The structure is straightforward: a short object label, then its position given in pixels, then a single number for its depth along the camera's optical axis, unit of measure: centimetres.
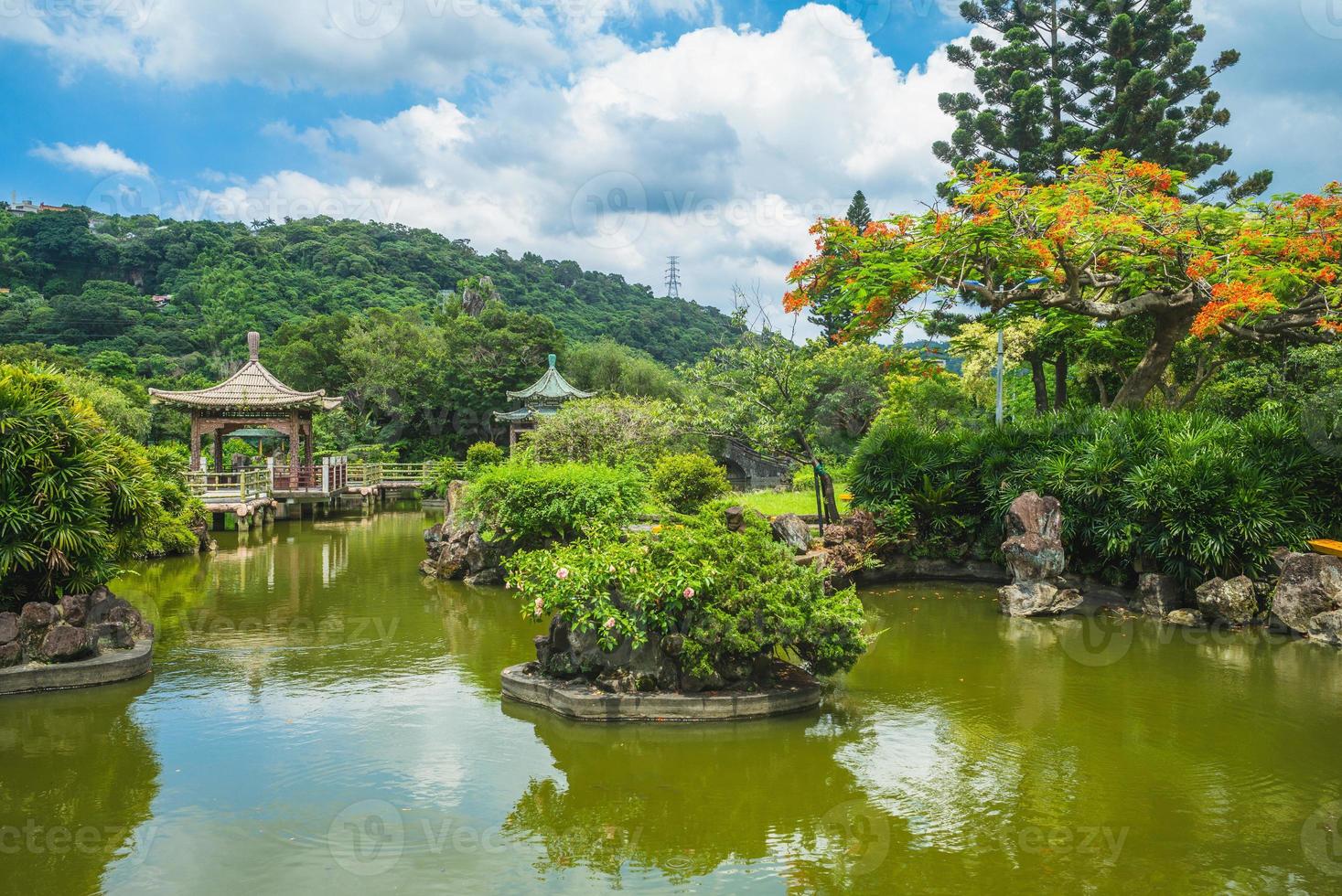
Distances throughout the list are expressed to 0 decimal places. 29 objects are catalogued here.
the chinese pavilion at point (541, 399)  2886
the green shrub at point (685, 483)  1469
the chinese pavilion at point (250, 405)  2173
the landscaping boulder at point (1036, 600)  995
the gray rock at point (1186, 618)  946
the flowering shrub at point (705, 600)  613
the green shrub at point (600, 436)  1795
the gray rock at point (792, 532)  1199
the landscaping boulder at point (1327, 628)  845
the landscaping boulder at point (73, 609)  725
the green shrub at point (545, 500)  1129
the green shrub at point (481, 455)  2495
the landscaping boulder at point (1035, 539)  1013
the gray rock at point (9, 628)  693
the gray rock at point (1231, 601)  920
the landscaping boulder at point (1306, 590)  868
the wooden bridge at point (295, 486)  1847
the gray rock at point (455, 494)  1291
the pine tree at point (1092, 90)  2177
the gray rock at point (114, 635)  741
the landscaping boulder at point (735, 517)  937
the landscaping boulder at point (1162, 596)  984
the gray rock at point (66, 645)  704
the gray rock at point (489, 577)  1211
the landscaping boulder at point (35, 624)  706
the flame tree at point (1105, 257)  1022
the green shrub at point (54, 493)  701
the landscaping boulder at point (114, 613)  746
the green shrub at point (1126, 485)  962
